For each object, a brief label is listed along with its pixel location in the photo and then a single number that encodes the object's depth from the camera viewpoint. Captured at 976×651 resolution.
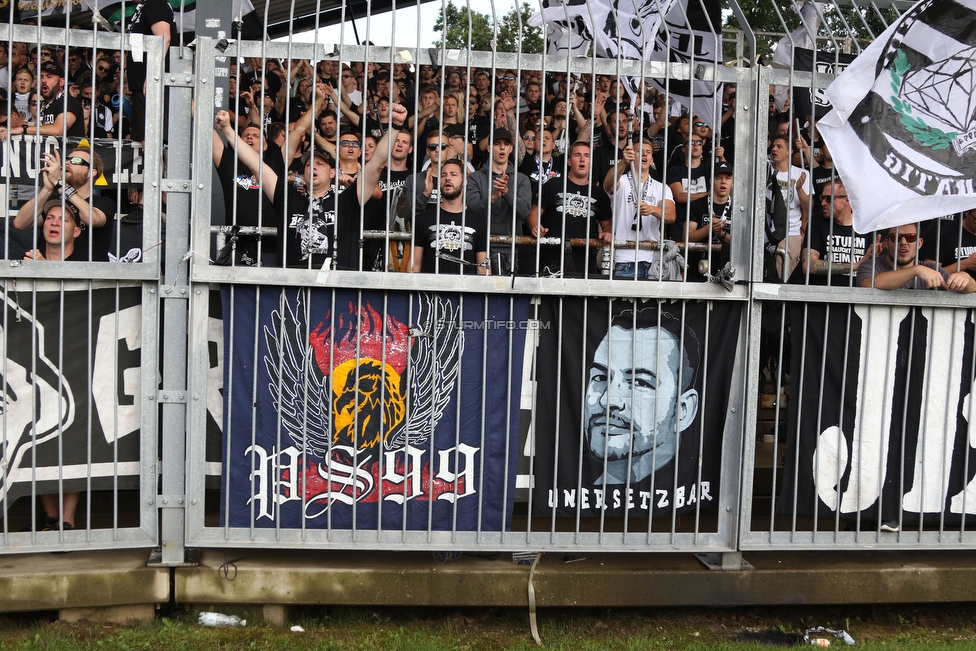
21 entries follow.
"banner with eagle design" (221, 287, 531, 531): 9.01
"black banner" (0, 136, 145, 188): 9.42
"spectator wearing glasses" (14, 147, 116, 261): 8.80
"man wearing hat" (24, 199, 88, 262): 8.94
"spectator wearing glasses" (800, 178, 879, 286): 9.66
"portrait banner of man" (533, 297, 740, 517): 9.39
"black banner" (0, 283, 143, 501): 8.82
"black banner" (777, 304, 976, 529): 9.71
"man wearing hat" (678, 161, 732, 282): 9.66
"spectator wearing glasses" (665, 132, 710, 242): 11.99
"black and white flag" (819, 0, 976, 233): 9.14
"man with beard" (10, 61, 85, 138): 10.02
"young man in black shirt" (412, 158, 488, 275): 9.56
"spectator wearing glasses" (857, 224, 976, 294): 9.55
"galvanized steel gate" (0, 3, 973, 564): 8.80
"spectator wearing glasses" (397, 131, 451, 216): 9.72
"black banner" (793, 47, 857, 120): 9.52
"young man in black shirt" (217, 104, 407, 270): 8.94
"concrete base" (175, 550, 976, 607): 9.27
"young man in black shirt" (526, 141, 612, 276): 10.98
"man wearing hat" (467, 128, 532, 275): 10.22
